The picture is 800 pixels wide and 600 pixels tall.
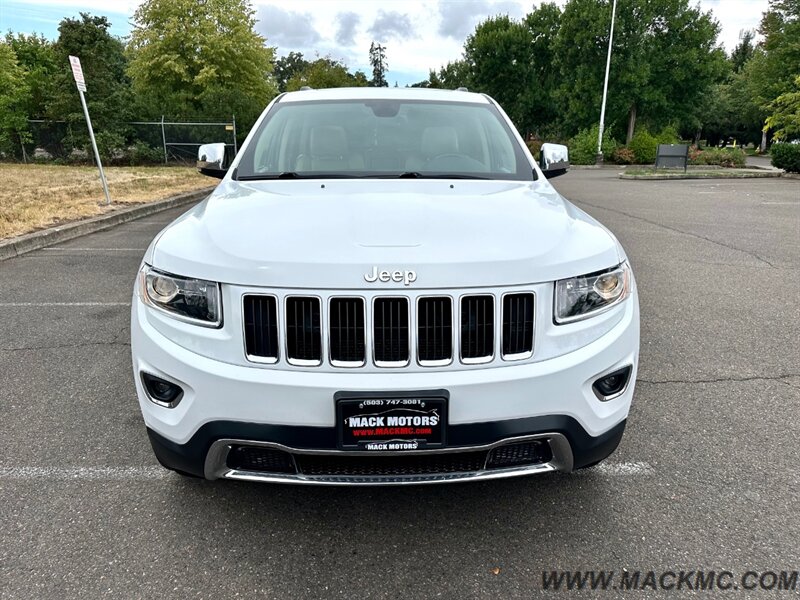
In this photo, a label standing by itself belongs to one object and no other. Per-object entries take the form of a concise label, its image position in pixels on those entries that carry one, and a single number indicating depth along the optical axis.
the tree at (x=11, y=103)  25.64
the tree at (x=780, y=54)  37.78
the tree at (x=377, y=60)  108.56
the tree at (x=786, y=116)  26.12
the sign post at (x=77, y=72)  10.45
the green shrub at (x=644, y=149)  33.38
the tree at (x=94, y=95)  25.50
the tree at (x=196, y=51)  33.78
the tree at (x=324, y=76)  64.56
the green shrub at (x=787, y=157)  23.23
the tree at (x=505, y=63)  50.59
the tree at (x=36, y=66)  28.22
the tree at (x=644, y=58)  38.62
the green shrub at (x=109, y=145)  25.16
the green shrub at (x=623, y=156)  33.69
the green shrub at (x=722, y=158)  30.12
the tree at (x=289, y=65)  121.22
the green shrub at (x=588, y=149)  35.00
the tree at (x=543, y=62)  49.75
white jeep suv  2.01
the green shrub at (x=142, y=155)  26.03
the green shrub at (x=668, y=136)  36.19
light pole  33.00
